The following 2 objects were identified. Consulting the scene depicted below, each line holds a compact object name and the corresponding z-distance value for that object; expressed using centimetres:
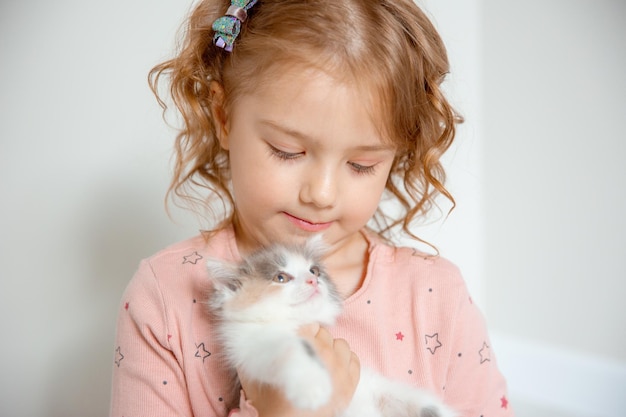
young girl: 56
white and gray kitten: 54
